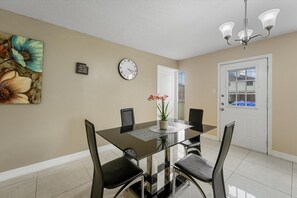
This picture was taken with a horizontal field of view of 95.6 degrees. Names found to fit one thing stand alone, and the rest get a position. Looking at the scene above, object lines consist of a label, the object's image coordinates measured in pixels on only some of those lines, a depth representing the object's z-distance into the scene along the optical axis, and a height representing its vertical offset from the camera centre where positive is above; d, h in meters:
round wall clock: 3.01 +0.70
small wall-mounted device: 2.41 +0.55
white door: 2.75 -0.02
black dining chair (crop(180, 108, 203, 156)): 2.01 -0.65
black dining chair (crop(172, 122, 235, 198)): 1.16 -0.71
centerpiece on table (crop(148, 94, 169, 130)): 1.80 -0.27
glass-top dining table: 1.25 -0.44
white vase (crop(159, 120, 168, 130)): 1.86 -0.35
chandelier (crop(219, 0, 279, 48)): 1.35 +0.83
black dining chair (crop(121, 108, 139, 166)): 2.22 -0.31
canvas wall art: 1.81 +0.41
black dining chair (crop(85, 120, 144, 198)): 1.11 -0.71
